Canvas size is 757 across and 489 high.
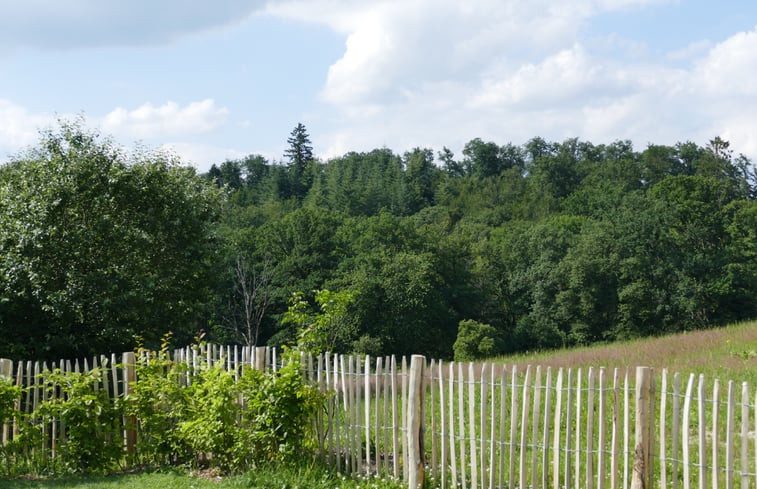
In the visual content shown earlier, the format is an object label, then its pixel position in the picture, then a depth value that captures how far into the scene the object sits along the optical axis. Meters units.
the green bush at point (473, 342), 43.34
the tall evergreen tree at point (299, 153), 107.64
